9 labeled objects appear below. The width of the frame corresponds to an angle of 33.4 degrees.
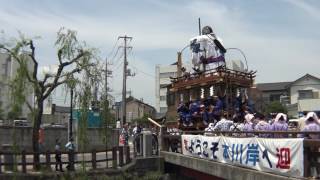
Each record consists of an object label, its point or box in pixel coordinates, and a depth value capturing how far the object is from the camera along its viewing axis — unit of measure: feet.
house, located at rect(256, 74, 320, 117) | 211.00
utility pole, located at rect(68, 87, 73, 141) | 84.02
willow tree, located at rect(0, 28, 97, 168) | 81.71
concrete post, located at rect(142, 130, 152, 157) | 81.25
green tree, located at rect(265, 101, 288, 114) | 192.44
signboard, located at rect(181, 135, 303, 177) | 38.83
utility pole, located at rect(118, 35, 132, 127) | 180.04
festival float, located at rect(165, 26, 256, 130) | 71.92
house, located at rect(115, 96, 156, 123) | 348.77
